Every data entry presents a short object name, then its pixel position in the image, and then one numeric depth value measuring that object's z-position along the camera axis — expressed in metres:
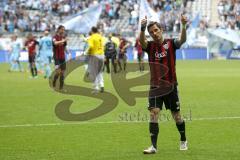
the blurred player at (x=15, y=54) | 39.66
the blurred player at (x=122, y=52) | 36.85
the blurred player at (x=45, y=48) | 31.27
